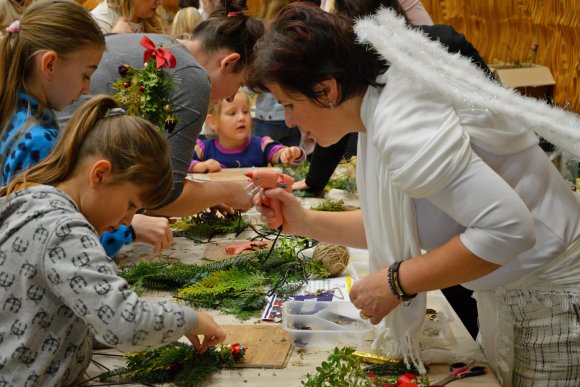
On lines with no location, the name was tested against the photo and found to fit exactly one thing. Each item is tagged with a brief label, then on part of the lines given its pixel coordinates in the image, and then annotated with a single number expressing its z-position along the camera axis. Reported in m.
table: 1.65
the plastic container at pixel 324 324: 1.84
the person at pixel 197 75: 2.62
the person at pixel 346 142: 2.41
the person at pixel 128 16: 3.96
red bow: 2.43
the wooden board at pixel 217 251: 2.54
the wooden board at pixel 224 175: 3.77
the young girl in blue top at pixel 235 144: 4.25
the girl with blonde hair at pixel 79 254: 1.42
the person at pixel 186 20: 4.68
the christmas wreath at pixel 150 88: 2.37
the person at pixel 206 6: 6.14
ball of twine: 2.31
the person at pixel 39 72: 2.00
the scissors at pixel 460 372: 1.65
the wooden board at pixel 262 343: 1.73
